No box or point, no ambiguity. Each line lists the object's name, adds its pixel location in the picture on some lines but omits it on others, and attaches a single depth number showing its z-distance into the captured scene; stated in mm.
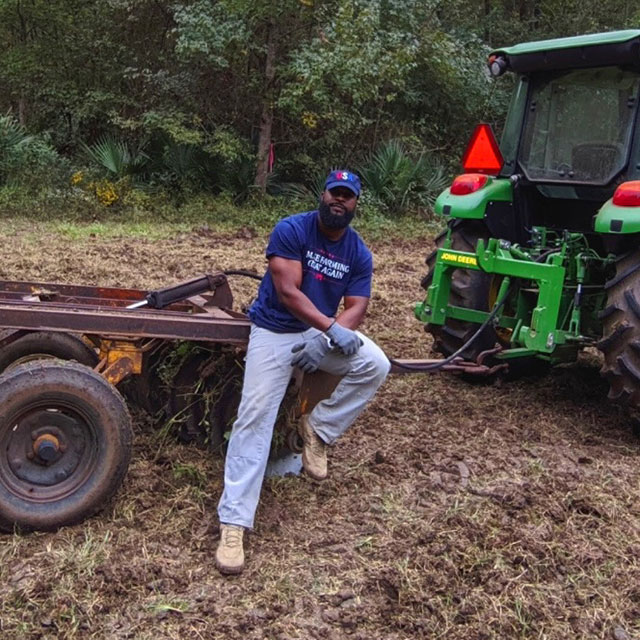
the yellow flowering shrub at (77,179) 13883
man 3477
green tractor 4613
